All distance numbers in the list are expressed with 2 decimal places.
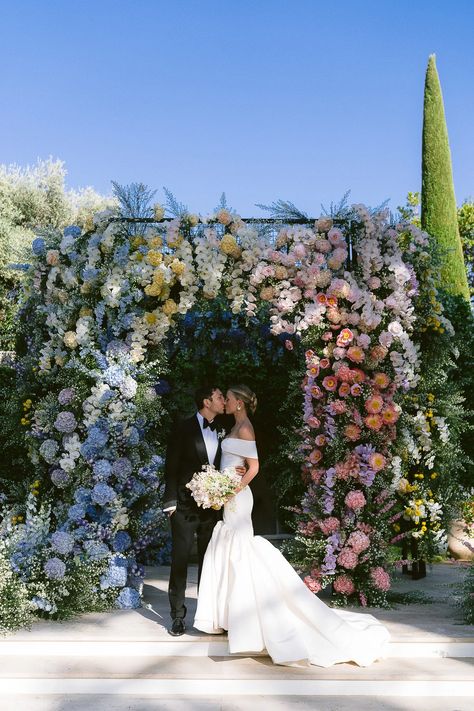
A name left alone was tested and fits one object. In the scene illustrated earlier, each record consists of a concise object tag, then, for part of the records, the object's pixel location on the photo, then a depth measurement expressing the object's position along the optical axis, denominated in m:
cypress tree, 15.99
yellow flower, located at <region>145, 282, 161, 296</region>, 6.03
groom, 5.18
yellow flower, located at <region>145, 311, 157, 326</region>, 6.14
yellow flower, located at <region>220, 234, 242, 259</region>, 6.07
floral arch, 5.80
